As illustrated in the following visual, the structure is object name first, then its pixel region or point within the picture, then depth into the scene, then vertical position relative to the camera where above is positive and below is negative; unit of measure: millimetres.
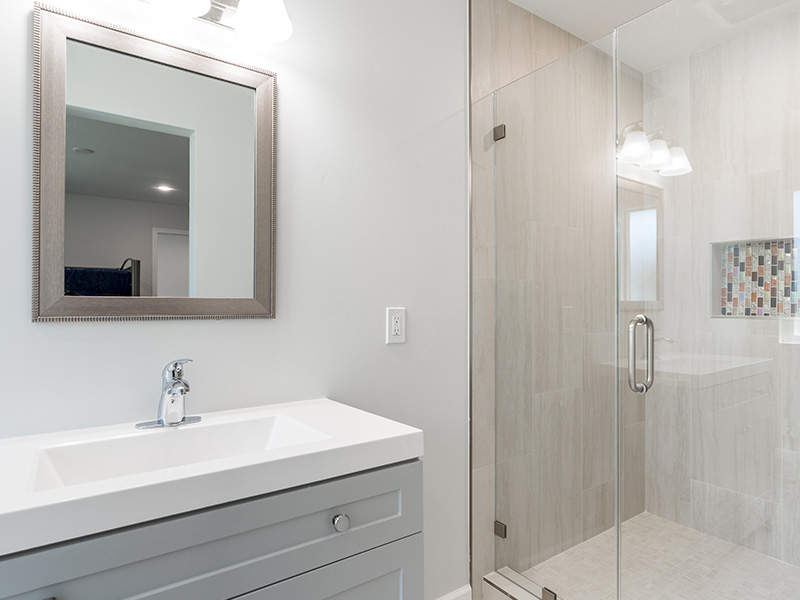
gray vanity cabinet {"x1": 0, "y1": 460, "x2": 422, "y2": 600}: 688 -435
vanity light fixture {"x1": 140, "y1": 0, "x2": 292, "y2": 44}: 1226 +750
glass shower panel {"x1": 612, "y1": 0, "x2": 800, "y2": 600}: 1221 +7
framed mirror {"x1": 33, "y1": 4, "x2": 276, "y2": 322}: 1063 +308
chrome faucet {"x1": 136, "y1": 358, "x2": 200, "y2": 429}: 1113 -237
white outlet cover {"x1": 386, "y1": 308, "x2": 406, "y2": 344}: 1607 -88
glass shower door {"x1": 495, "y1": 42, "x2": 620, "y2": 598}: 1582 -61
